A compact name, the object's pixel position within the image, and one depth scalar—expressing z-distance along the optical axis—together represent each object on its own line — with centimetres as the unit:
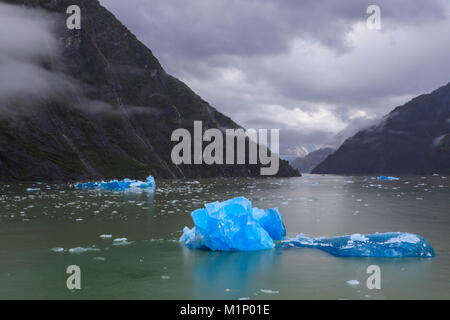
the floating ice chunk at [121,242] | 1436
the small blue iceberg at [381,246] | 1219
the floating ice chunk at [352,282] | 930
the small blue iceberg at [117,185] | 5569
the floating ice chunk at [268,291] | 884
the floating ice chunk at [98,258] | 1198
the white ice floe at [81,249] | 1298
